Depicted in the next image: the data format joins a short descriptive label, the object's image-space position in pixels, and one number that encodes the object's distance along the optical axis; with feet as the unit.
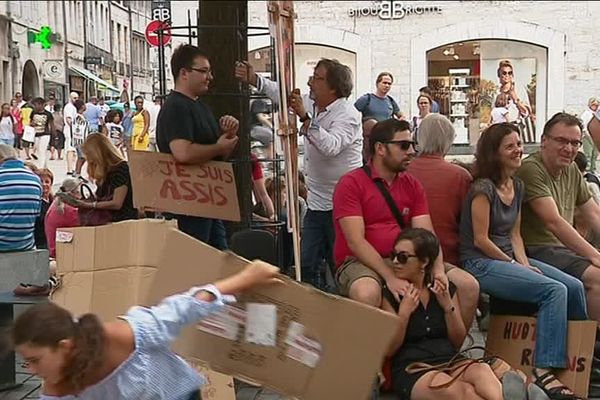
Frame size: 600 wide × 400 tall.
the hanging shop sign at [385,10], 69.00
